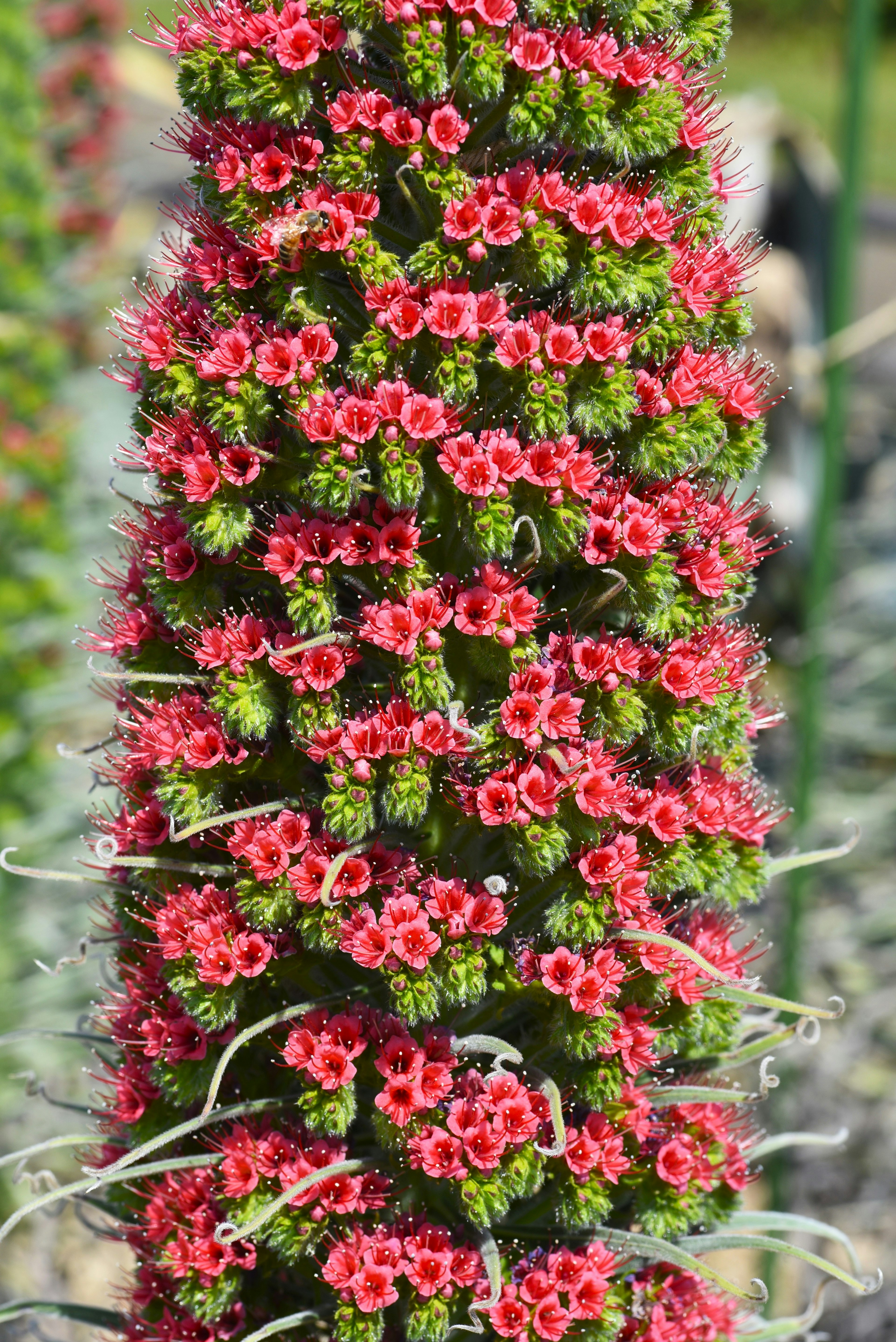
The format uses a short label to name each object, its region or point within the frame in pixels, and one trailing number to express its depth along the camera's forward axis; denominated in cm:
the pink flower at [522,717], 103
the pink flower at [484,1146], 103
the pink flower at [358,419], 103
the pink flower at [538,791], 103
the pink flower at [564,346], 103
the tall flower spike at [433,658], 103
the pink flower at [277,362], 103
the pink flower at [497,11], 102
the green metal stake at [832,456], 141
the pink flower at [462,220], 103
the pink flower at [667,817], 105
